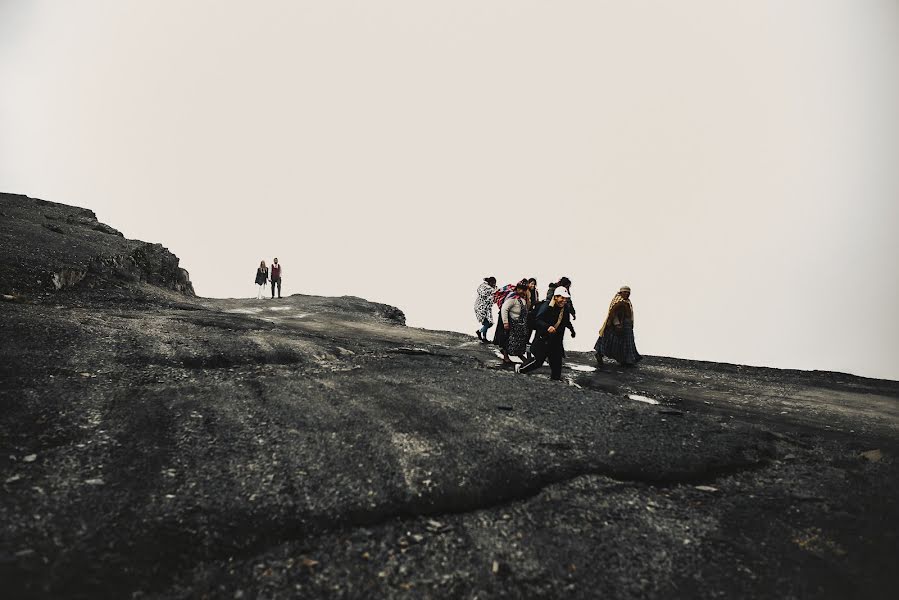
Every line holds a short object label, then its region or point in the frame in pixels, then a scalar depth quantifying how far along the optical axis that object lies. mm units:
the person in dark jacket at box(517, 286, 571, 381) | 10781
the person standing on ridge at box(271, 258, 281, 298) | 27064
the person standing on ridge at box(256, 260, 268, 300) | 26744
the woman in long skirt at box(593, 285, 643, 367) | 13438
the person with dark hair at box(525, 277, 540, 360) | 13378
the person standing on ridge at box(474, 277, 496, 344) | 17109
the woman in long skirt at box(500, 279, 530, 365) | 11594
